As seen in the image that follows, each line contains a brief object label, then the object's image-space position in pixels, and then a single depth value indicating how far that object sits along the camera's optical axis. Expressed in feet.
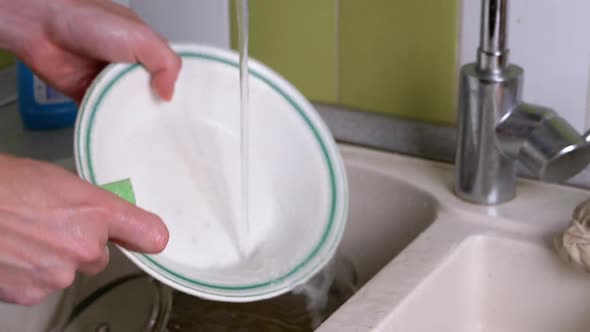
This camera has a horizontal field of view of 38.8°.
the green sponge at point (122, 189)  1.95
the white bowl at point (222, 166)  2.17
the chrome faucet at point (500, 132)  2.16
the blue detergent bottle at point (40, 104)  3.23
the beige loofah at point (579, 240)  2.04
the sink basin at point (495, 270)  2.12
